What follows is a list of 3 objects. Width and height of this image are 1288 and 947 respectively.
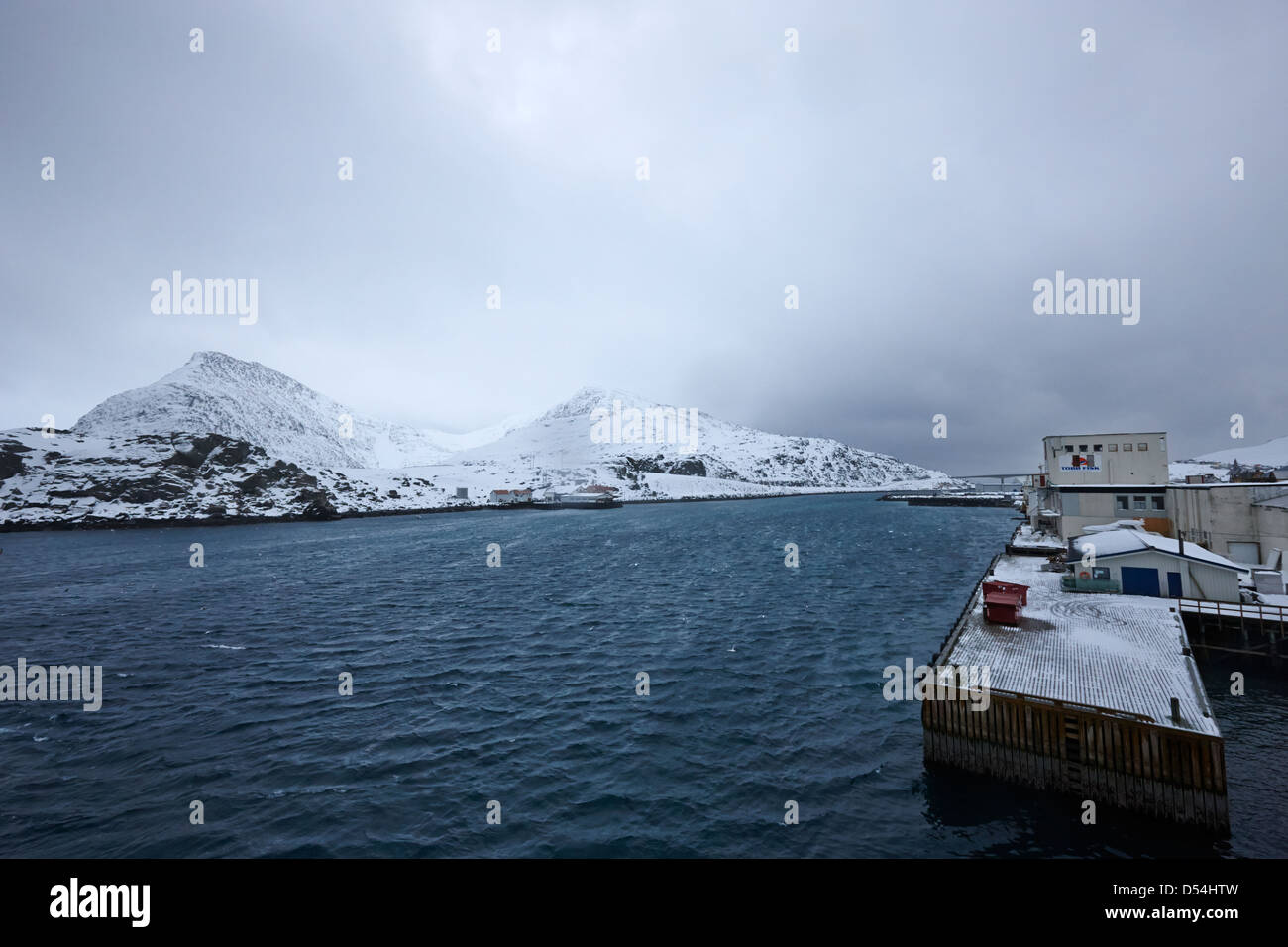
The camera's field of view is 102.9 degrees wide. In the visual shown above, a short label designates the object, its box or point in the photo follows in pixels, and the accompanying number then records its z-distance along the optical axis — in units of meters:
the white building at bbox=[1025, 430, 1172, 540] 51.31
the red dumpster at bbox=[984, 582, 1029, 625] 28.08
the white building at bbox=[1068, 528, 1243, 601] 33.28
